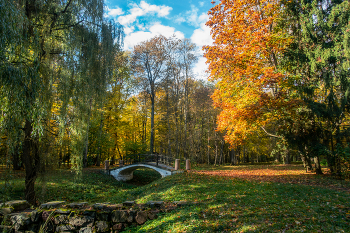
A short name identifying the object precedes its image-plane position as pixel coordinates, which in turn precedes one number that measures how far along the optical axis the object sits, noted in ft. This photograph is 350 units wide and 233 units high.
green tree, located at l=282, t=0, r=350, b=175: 33.44
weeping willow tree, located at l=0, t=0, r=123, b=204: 16.14
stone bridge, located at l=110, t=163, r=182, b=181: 54.46
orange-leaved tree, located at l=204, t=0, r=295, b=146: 34.37
